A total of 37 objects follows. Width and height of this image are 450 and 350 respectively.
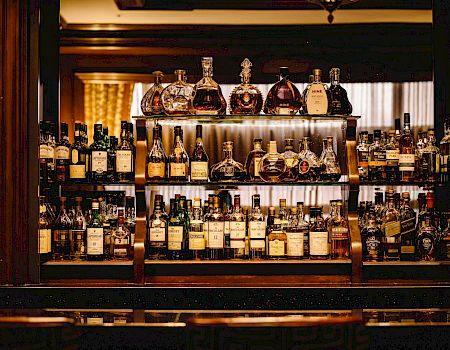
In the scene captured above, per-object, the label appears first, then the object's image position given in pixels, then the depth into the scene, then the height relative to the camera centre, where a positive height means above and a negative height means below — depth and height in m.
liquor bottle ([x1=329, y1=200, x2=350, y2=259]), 3.36 -0.34
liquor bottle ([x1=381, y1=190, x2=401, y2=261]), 3.38 -0.33
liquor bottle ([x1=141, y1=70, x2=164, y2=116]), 3.44 +0.31
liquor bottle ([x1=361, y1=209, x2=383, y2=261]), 3.40 -0.35
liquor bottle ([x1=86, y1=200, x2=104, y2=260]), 3.36 -0.35
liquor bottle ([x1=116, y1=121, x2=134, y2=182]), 3.40 +0.03
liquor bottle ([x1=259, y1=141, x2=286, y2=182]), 3.36 +0.00
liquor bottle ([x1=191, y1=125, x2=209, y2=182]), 3.38 +0.00
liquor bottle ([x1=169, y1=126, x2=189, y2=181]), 3.39 +0.02
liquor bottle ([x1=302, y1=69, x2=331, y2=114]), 3.36 +0.31
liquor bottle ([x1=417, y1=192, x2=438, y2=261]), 3.42 -0.35
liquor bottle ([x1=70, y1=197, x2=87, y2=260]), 3.43 -0.37
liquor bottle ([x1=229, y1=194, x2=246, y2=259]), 3.32 -0.31
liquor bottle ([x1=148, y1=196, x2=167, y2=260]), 3.34 -0.34
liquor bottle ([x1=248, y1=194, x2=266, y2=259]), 3.32 -0.30
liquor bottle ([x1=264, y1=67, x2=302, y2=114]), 3.38 +0.31
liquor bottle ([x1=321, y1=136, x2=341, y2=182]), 3.43 +0.01
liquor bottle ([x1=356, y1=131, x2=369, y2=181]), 3.50 +0.05
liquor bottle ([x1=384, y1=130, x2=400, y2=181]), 3.44 +0.01
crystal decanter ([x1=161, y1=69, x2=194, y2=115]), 3.39 +0.31
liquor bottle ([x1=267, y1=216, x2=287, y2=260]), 3.32 -0.35
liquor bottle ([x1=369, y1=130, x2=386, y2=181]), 3.46 +0.02
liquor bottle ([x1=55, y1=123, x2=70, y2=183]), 3.42 +0.03
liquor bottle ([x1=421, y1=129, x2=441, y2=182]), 3.46 +0.03
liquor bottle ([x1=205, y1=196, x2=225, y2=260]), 3.33 -0.32
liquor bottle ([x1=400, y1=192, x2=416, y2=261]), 3.40 -0.33
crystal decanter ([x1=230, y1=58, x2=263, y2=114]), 3.38 +0.30
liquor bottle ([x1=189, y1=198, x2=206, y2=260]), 3.33 -0.33
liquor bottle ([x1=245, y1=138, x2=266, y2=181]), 3.40 +0.03
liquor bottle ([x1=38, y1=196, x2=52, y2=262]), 3.26 -0.31
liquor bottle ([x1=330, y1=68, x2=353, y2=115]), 3.41 +0.31
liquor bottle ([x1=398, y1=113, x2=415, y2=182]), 3.41 +0.03
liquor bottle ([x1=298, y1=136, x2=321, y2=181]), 3.39 +0.01
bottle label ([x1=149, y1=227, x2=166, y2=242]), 3.34 -0.31
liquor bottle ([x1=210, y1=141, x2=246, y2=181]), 3.40 -0.01
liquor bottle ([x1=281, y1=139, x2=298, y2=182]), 3.39 +0.01
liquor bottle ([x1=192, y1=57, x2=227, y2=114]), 3.37 +0.32
